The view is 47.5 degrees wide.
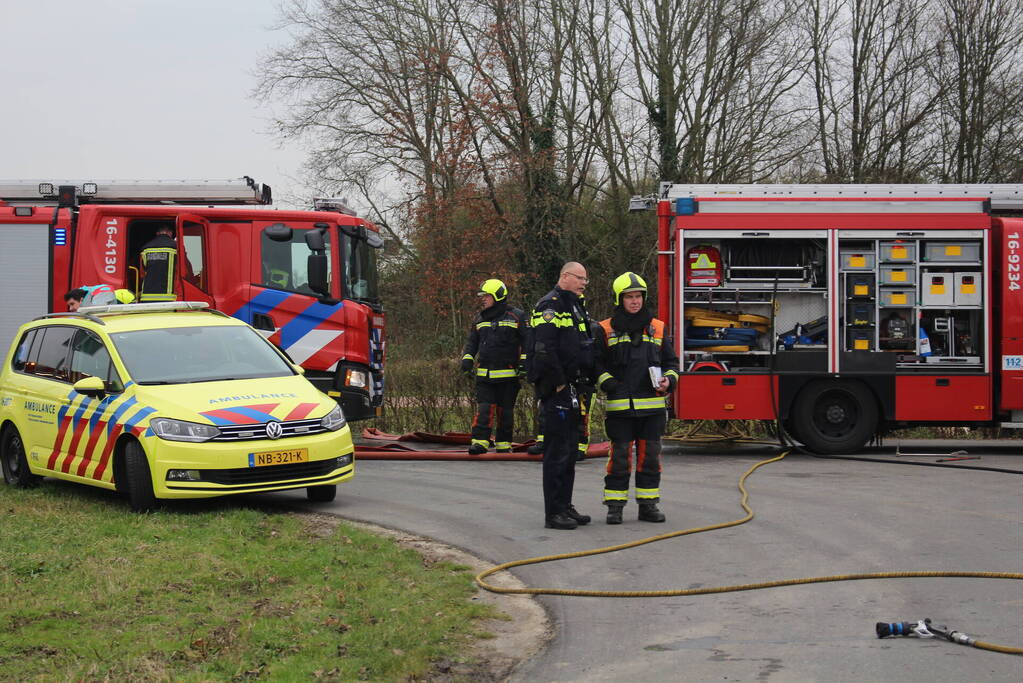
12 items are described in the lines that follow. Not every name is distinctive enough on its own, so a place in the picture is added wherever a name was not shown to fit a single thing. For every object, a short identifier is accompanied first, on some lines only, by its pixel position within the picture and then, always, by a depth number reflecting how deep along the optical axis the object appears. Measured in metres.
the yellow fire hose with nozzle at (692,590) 6.82
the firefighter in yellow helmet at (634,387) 8.92
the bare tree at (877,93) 29.44
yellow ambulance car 9.02
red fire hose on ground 13.59
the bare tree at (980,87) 27.95
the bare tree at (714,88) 28.47
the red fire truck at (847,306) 13.60
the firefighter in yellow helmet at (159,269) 13.88
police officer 8.70
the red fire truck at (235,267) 13.98
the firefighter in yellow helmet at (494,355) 13.31
